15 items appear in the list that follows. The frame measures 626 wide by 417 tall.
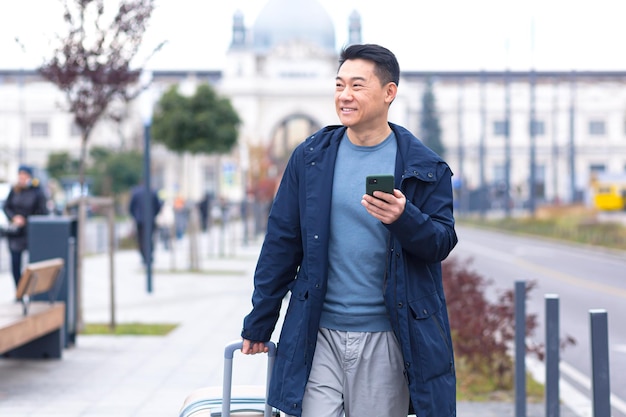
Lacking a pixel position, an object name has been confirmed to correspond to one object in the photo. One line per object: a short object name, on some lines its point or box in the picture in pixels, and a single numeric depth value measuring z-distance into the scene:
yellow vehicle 63.91
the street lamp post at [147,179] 16.98
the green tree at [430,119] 107.62
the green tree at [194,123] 28.84
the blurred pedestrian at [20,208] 14.69
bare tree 12.17
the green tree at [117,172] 66.88
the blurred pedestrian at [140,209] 24.12
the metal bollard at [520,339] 7.26
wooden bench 8.84
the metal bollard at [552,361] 6.39
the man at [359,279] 3.99
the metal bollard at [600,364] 4.97
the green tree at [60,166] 78.62
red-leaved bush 9.09
